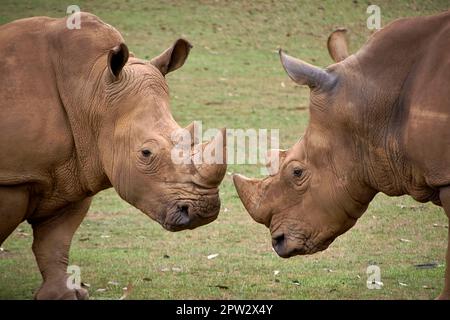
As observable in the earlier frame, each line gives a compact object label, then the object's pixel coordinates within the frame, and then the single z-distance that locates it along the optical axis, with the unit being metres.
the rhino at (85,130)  15.04
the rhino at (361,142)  14.09
